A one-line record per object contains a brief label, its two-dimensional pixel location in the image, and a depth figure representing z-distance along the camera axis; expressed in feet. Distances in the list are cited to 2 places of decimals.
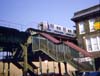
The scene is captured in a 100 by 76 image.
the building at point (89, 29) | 60.41
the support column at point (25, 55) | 49.02
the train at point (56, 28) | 83.17
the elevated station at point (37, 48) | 48.38
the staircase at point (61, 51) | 47.45
